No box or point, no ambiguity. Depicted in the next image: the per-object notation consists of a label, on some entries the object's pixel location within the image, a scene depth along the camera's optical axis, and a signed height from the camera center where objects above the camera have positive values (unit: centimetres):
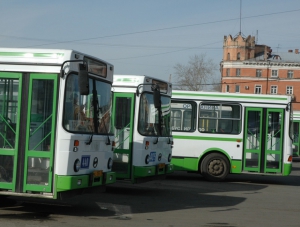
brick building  11150 +1219
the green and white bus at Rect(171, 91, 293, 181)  1939 +14
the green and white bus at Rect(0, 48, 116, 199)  1041 +8
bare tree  7675 +739
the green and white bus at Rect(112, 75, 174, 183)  1457 +12
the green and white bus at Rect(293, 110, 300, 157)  3331 +43
